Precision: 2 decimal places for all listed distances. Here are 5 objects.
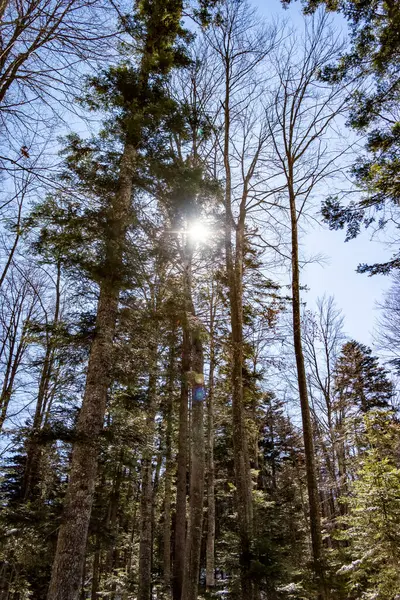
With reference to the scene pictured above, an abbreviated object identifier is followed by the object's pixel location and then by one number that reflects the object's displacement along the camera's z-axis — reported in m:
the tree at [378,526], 5.27
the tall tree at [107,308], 4.16
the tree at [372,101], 5.91
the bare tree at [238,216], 6.57
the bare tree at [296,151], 8.01
